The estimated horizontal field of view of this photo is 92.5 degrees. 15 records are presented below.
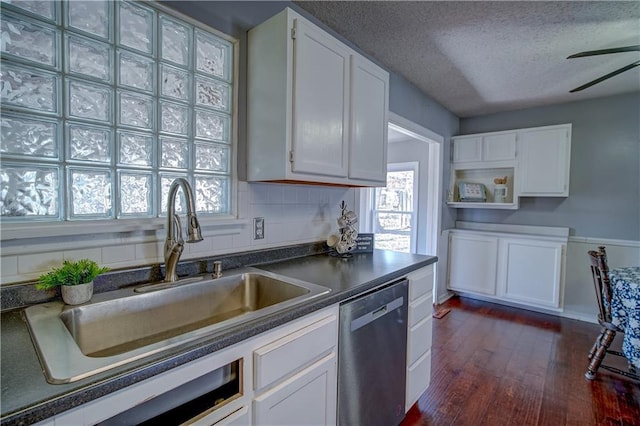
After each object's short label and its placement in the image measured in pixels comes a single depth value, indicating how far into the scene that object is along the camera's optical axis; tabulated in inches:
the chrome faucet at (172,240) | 49.2
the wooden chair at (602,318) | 84.0
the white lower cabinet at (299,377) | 37.4
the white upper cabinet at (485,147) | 139.6
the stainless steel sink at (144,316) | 28.1
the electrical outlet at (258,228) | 67.7
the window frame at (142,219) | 40.3
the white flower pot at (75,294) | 39.6
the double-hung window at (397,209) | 185.2
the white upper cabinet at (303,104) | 57.7
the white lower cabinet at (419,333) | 68.2
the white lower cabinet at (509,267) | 129.0
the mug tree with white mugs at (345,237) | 79.3
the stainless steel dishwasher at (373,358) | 50.8
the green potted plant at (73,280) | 39.1
